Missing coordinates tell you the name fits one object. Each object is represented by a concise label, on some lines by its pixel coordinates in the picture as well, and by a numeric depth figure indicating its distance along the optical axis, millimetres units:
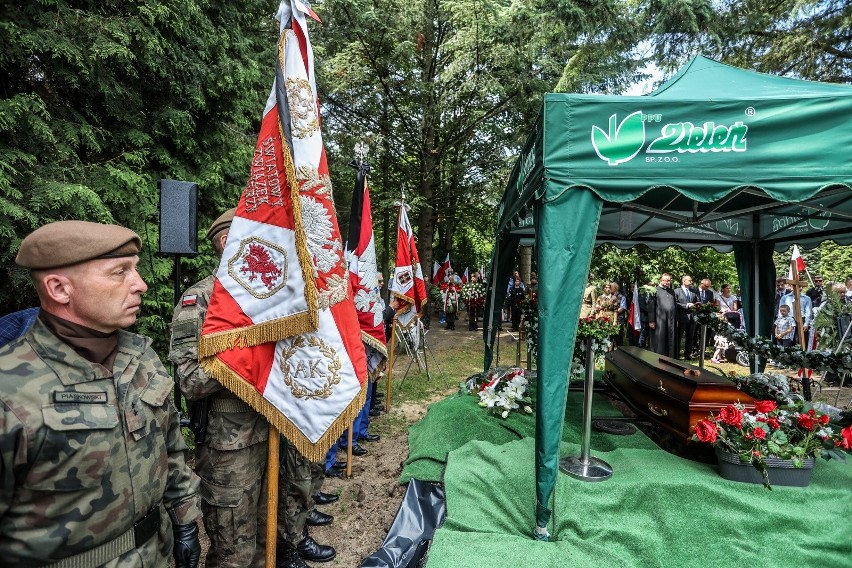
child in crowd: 8898
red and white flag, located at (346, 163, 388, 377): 4410
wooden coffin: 3812
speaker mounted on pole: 3205
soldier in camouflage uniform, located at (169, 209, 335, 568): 2359
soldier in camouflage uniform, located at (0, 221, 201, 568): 1279
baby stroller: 9438
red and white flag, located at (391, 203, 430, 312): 6586
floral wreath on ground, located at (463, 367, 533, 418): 5012
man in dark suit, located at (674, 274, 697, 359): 9953
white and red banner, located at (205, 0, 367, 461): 2340
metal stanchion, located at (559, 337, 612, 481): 3650
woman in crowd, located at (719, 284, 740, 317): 10820
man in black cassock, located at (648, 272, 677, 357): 9625
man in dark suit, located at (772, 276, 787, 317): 10266
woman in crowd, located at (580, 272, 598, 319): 9705
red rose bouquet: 3279
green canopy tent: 2855
